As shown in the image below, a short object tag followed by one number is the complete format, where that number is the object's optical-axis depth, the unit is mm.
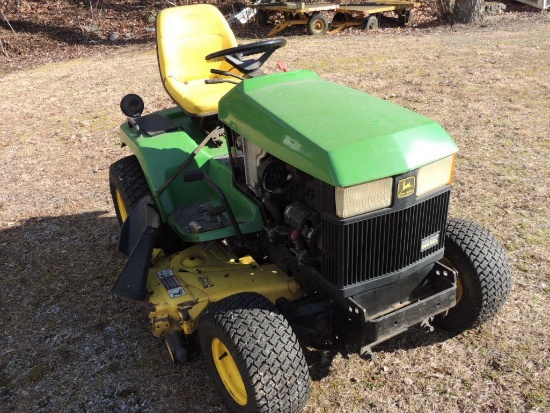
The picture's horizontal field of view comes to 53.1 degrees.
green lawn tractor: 2105
